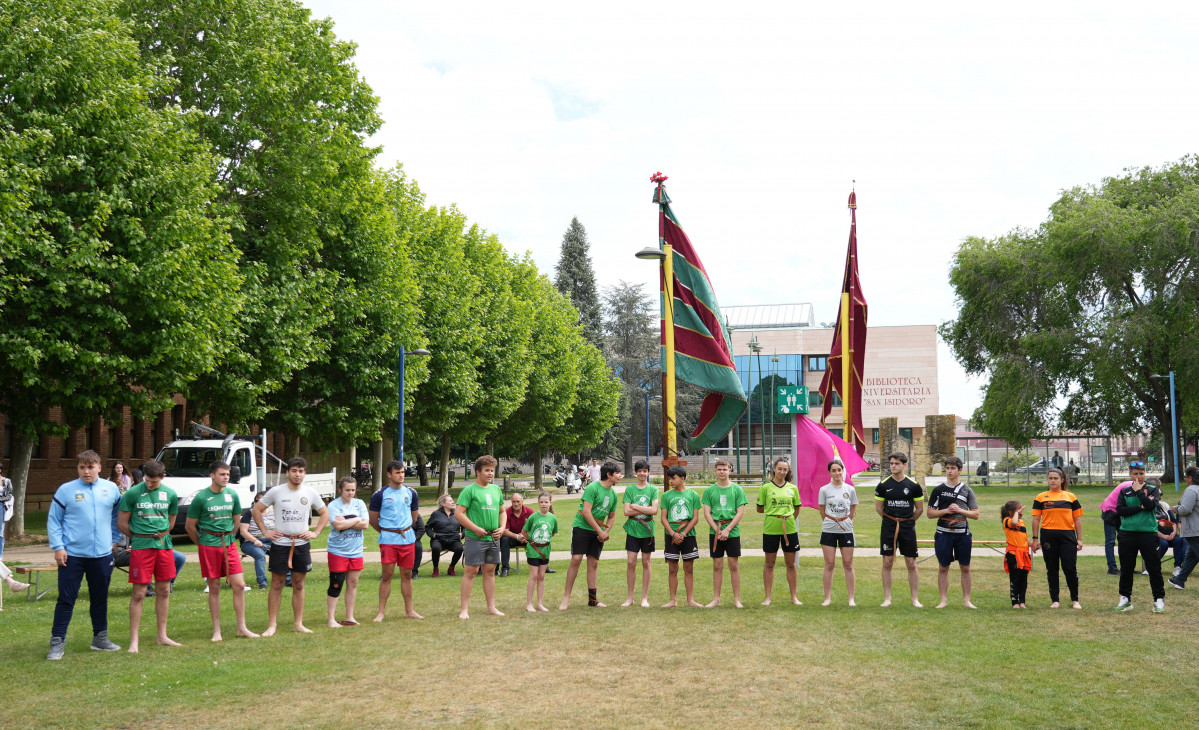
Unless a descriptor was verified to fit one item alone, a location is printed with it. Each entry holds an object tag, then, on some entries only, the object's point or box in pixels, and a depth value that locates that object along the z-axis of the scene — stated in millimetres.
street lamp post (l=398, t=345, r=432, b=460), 26805
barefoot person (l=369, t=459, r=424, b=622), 10797
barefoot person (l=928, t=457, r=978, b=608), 11336
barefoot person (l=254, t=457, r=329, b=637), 9758
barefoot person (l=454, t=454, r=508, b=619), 10922
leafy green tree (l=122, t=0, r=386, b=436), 23500
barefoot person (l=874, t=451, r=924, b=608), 11469
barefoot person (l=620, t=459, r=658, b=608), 11461
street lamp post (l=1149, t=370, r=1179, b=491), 38731
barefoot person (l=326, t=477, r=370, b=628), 10312
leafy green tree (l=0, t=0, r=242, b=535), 18422
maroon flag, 17094
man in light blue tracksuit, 8688
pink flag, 15492
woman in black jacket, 14891
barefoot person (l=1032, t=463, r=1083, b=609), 11383
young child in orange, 11430
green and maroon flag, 14484
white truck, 21922
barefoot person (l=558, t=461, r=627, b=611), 11312
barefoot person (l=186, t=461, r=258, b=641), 9406
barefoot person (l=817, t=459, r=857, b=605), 11648
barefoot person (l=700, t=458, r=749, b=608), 11516
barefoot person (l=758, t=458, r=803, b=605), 11734
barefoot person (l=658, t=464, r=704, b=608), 11484
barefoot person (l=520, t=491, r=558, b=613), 11469
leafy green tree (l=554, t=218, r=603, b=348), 80500
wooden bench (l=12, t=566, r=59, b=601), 12593
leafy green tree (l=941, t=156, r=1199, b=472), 41031
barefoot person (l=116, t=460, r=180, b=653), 9016
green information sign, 16492
